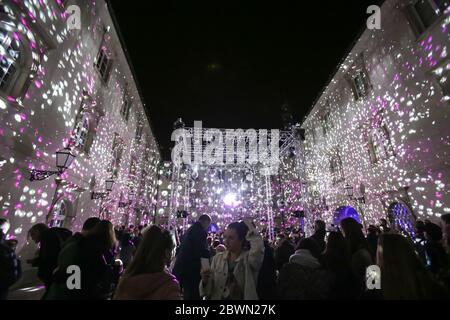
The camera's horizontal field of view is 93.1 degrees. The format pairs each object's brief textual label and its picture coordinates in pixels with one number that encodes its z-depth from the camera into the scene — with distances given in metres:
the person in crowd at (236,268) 2.06
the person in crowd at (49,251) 2.84
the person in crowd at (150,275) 1.56
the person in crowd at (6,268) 2.44
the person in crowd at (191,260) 3.08
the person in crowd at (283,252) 4.32
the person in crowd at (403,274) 1.55
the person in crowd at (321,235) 3.88
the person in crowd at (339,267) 2.14
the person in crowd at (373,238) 5.20
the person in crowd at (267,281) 2.02
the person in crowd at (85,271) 1.90
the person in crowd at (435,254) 3.28
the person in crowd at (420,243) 4.74
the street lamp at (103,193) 9.38
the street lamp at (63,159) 5.18
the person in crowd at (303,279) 2.04
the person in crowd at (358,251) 2.28
